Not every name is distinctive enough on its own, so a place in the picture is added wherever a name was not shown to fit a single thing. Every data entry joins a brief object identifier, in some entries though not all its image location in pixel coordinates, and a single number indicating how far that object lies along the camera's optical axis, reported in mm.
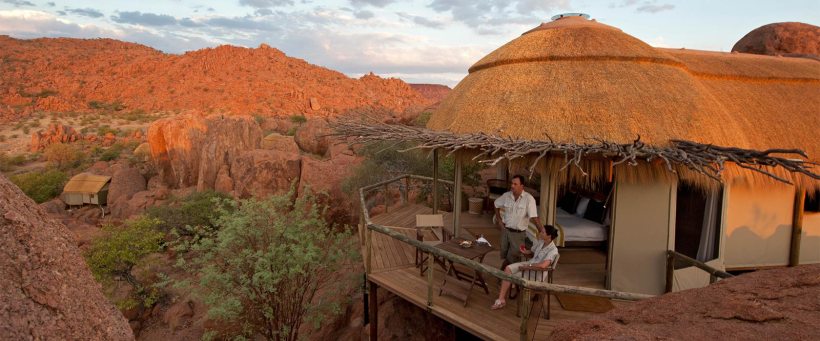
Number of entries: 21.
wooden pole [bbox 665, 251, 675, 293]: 6270
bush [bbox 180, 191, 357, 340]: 7805
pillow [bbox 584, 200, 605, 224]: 8391
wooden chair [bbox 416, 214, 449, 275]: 8242
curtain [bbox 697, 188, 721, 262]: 6871
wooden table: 5996
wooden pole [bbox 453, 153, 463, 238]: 8461
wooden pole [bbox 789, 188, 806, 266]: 7327
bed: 7480
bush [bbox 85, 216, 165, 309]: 12258
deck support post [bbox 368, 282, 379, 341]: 7613
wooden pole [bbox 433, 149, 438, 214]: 9227
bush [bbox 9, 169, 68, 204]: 20473
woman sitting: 5441
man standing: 5969
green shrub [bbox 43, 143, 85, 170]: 25347
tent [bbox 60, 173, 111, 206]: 19906
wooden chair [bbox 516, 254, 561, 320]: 5521
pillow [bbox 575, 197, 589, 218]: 8969
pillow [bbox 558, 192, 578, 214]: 9391
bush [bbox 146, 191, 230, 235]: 15914
